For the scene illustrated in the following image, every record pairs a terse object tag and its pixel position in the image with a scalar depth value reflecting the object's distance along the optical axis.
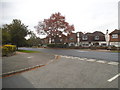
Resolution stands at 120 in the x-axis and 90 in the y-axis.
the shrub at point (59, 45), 29.25
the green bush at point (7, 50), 9.21
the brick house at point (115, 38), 28.27
